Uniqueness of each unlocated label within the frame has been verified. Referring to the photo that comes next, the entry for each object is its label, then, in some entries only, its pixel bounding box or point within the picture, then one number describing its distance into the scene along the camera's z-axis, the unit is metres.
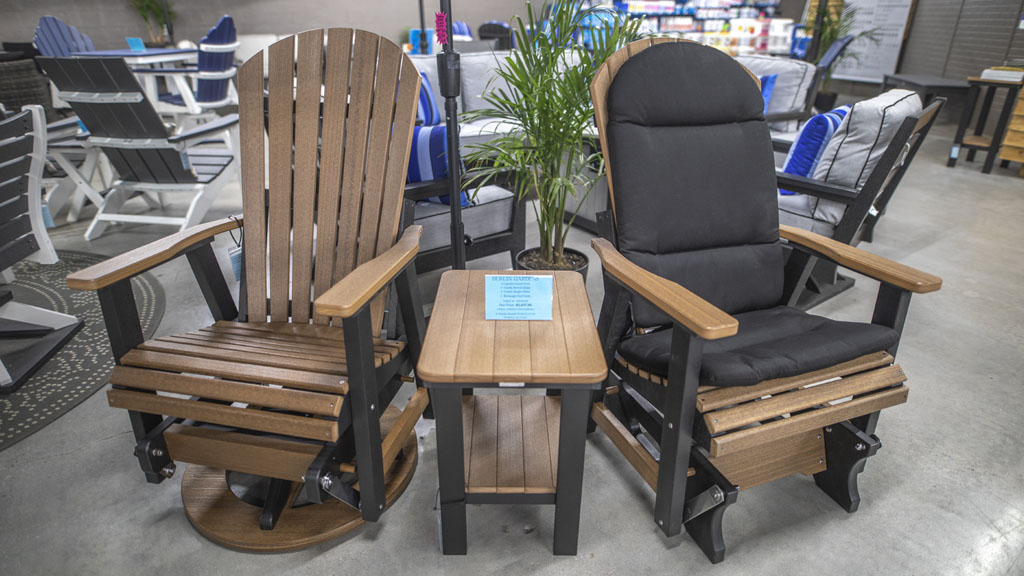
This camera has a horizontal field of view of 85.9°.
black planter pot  2.38
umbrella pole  1.61
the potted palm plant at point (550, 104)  1.98
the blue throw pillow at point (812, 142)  2.31
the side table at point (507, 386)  1.09
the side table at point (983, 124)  4.54
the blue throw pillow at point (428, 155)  2.12
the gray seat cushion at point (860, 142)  2.10
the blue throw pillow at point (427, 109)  3.39
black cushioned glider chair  1.19
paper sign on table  1.32
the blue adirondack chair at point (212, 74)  4.62
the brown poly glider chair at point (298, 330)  1.21
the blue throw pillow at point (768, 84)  3.98
